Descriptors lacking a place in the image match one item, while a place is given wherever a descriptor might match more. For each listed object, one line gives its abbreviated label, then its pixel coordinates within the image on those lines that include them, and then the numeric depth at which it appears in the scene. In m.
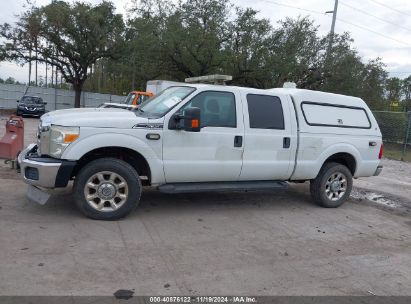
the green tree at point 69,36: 28.91
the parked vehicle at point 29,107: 26.53
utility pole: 27.26
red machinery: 8.65
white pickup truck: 5.34
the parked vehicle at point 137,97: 17.98
